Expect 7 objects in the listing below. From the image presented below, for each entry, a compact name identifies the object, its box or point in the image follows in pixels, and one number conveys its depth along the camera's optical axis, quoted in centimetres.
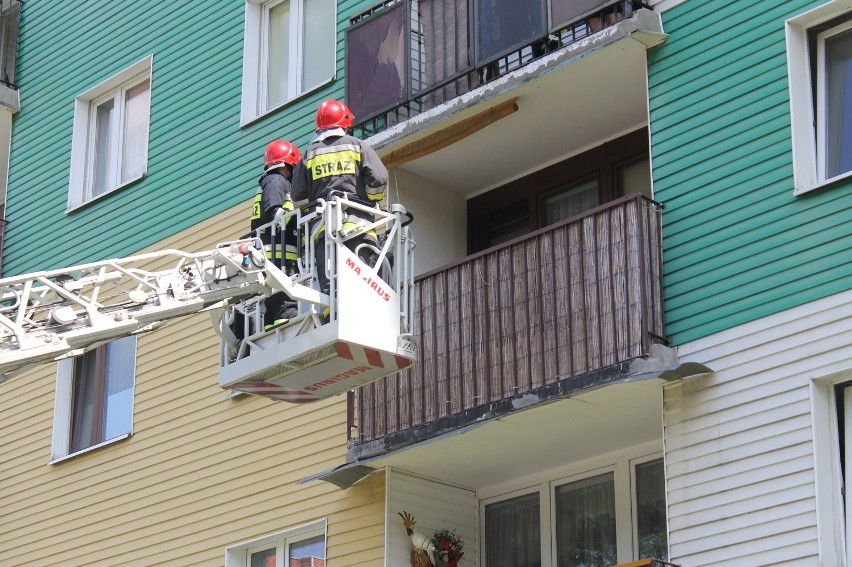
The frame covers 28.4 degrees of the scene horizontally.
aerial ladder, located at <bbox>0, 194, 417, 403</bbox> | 1320
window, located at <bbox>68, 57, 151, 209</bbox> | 2172
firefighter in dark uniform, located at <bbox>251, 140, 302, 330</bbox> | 1429
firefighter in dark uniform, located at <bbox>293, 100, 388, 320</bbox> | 1406
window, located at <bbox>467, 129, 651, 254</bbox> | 1636
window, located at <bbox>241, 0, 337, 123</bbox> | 1956
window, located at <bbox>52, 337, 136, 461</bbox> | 2002
